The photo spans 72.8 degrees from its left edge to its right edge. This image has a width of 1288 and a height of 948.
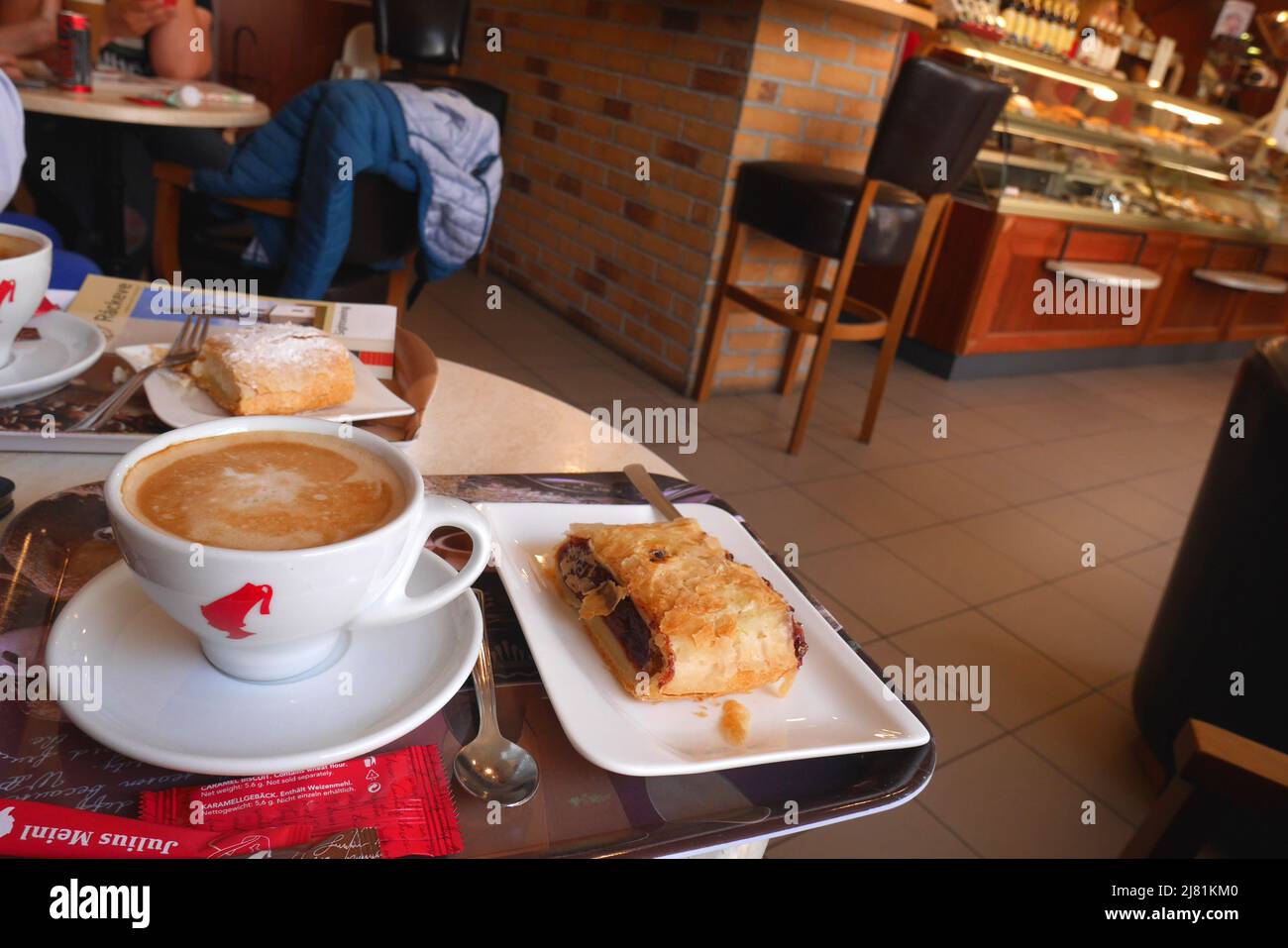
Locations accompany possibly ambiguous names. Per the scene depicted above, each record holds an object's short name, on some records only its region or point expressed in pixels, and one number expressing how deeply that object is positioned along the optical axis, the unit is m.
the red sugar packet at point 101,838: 0.40
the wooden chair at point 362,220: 2.07
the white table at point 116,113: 2.05
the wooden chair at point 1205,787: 0.92
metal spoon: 0.48
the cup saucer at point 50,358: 0.77
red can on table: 2.14
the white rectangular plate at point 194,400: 0.78
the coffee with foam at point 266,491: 0.48
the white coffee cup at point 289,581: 0.45
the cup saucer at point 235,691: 0.45
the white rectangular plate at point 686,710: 0.51
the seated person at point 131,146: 2.68
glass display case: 4.24
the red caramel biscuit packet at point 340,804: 0.44
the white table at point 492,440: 0.74
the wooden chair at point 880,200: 2.73
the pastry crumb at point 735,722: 0.55
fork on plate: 0.76
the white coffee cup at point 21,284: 0.76
